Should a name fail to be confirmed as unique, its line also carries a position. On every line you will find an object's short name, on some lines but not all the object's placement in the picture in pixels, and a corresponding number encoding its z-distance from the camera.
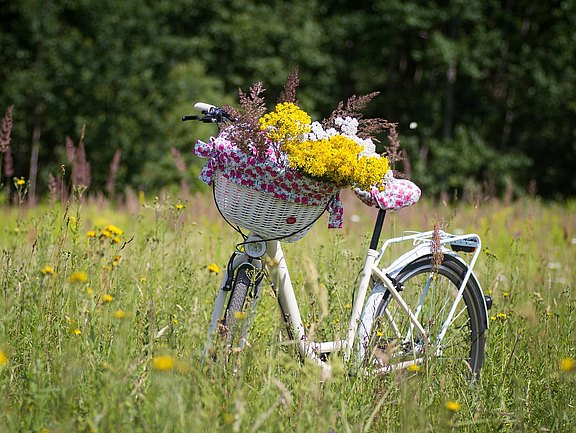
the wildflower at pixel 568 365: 5.50
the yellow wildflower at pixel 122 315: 4.72
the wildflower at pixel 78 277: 5.20
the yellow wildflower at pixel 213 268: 6.62
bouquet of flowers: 5.76
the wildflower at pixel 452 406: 5.25
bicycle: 6.05
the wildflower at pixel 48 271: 5.66
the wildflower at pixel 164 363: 4.41
